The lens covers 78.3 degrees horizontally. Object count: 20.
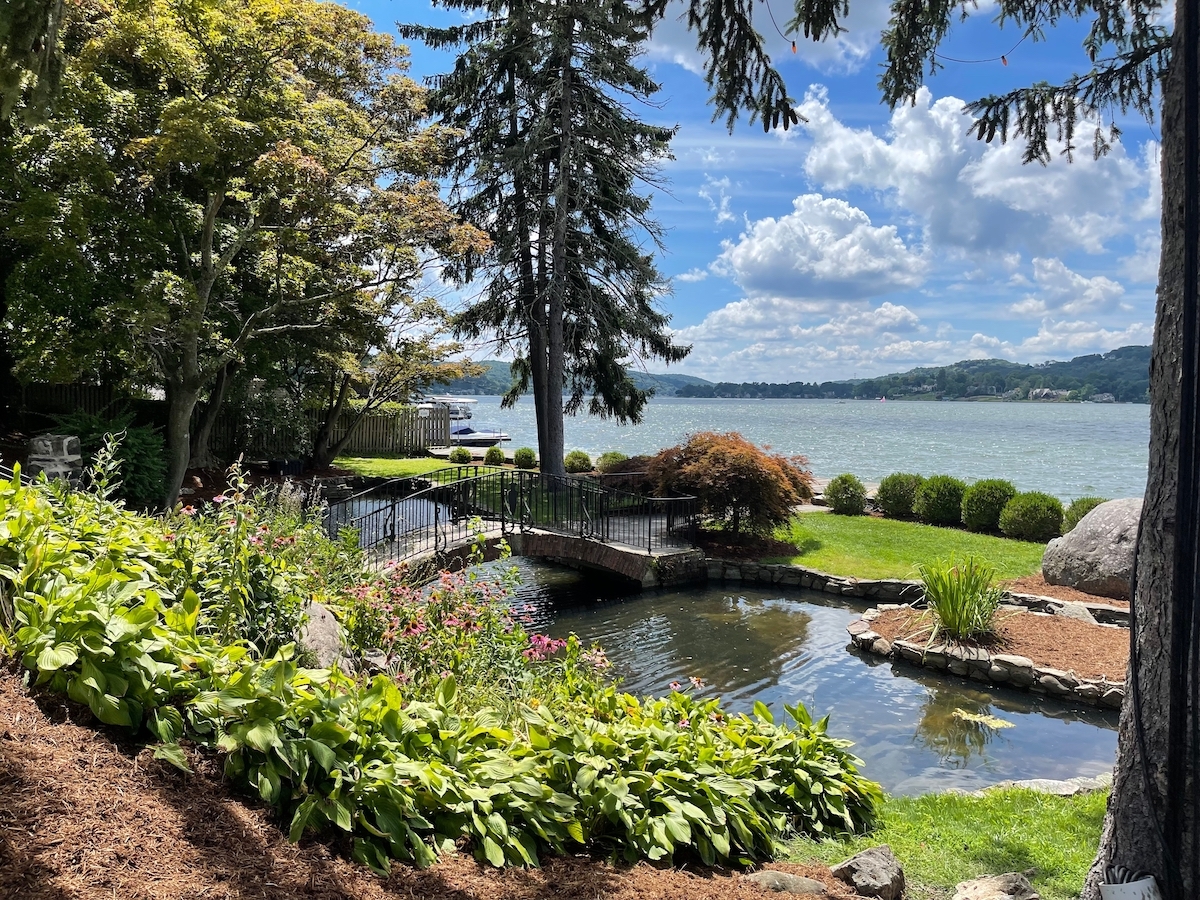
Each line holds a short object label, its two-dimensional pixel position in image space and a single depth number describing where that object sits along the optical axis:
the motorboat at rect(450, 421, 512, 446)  39.94
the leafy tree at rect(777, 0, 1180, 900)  2.59
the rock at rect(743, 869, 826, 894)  3.13
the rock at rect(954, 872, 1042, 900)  3.35
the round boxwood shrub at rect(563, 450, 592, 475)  24.44
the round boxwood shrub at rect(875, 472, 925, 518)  17.17
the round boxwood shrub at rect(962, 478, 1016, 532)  15.52
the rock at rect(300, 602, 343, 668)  4.51
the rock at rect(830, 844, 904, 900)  3.29
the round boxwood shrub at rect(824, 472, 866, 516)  17.92
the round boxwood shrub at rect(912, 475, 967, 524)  16.42
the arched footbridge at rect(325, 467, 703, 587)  11.28
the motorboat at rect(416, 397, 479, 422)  34.34
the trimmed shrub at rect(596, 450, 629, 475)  20.40
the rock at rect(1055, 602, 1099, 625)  9.82
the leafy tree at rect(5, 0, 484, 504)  11.40
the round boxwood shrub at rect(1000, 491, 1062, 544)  14.66
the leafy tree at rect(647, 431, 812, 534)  14.00
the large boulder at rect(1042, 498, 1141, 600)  10.73
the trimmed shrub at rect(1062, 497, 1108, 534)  14.31
